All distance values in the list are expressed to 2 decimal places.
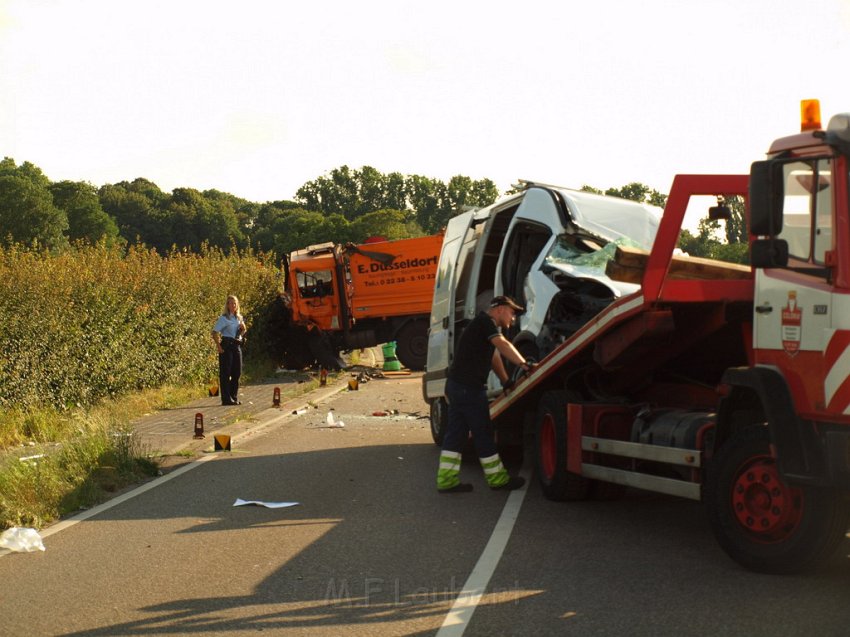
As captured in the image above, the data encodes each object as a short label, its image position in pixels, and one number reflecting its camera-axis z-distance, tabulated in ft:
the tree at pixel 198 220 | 391.24
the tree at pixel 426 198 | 497.05
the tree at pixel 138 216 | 382.42
